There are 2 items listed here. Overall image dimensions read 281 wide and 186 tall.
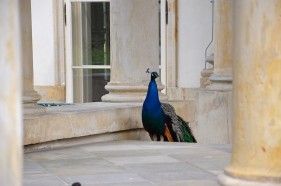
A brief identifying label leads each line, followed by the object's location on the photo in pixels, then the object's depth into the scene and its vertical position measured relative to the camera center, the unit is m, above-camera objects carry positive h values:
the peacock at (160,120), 13.65 -1.11
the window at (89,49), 22.72 -0.54
